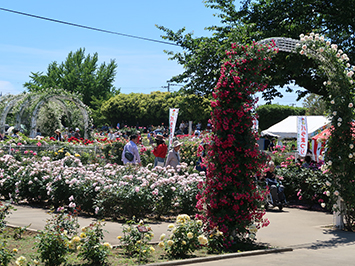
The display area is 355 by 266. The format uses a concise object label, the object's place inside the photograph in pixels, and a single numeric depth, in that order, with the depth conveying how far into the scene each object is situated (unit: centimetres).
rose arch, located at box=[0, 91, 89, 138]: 2208
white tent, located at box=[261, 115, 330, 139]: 2580
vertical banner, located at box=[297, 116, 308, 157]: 1508
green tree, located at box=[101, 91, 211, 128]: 5809
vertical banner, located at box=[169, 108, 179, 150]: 1681
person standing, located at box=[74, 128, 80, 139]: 2242
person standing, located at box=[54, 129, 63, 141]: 1902
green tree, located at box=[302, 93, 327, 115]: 4168
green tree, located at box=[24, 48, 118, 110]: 6569
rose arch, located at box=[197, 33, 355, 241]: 673
